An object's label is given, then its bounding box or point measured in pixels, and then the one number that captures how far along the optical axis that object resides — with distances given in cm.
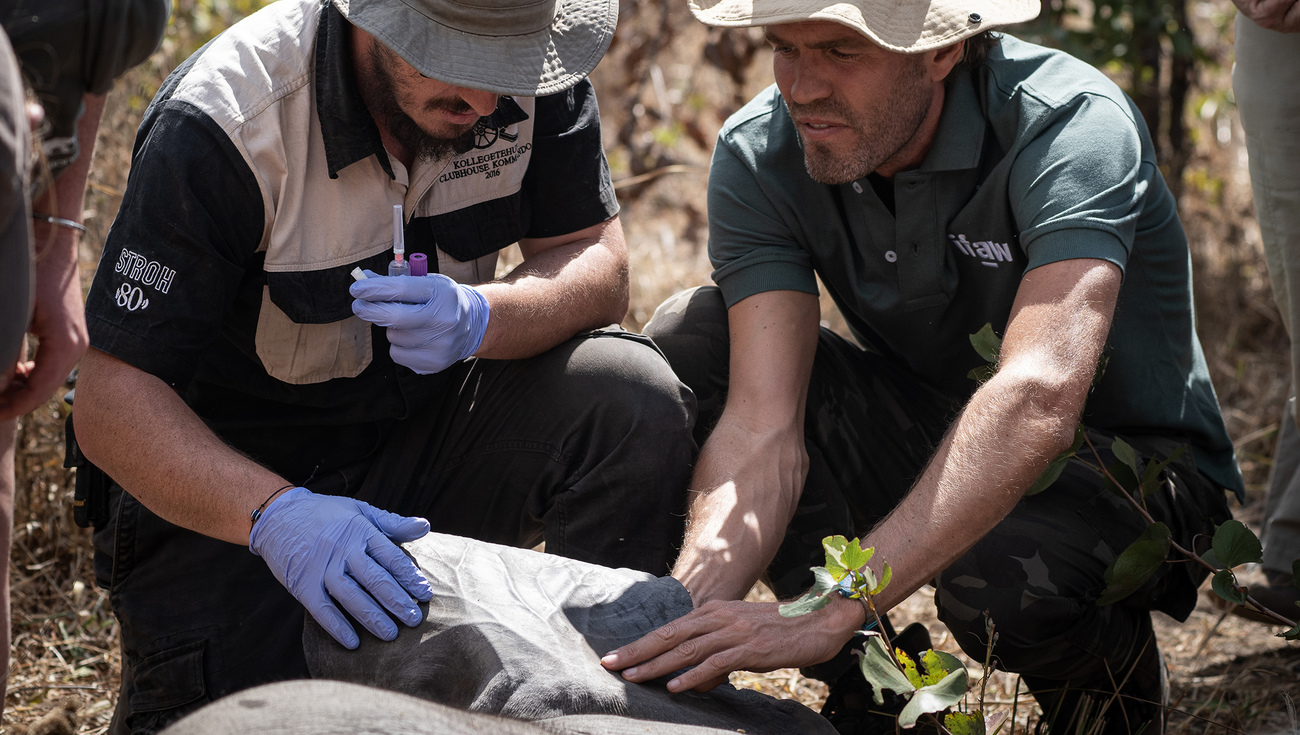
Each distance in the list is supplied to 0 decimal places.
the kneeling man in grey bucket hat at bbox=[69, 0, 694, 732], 257
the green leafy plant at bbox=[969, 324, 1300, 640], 256
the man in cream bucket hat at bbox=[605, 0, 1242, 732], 261
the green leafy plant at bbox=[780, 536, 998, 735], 240
